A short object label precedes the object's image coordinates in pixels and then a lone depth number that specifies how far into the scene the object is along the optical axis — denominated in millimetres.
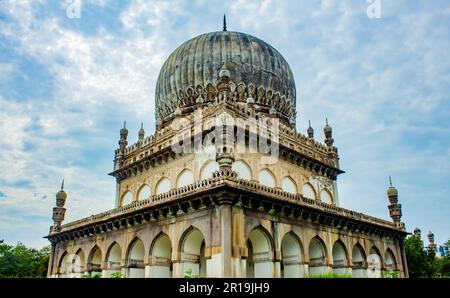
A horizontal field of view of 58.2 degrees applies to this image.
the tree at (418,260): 28219
